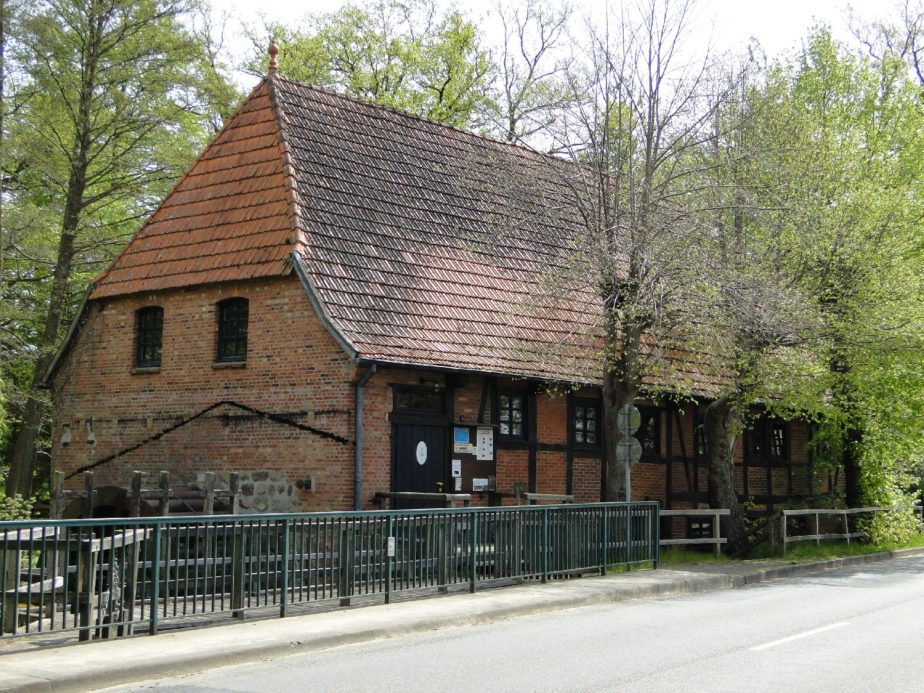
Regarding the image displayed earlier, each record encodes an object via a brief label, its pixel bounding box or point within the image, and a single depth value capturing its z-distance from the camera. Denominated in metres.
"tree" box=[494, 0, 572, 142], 37.09
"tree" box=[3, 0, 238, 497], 25.45
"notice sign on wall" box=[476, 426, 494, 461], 20.98
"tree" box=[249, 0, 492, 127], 36.78
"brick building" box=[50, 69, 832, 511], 19.50
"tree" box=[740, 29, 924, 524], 22.00
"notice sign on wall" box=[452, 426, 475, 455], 20.53
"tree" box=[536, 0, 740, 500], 19.23
